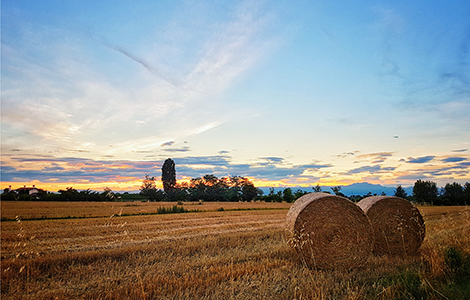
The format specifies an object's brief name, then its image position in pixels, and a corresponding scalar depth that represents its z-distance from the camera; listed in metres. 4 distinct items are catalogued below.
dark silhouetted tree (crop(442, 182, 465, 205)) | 45.67
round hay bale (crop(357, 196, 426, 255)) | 9.08
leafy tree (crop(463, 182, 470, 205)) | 46.69
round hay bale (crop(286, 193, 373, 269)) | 7.51
